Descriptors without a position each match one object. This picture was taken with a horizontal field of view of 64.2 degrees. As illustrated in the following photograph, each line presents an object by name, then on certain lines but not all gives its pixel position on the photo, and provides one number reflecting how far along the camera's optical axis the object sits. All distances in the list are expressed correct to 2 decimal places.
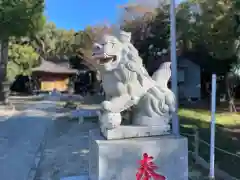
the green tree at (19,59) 16.76
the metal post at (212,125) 2.27
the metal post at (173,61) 2.49
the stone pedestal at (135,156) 2.08
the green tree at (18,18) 10.04
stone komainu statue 2.16
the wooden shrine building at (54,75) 19.55
